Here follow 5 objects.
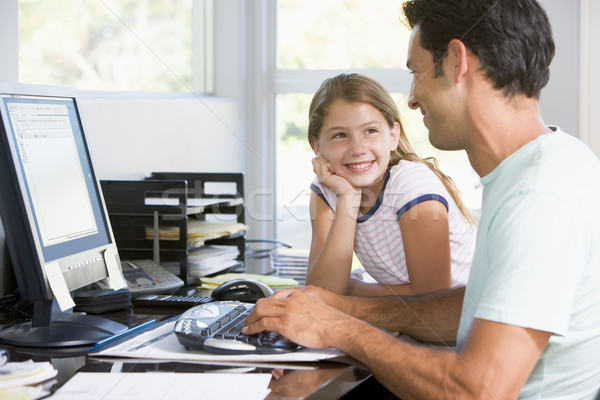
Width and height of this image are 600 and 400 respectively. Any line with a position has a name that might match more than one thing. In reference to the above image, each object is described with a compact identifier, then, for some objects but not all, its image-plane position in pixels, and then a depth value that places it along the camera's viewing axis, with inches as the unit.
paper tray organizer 77.3
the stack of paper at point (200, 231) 78.1
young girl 68.7
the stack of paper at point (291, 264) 101.8
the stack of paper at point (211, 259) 81.9
